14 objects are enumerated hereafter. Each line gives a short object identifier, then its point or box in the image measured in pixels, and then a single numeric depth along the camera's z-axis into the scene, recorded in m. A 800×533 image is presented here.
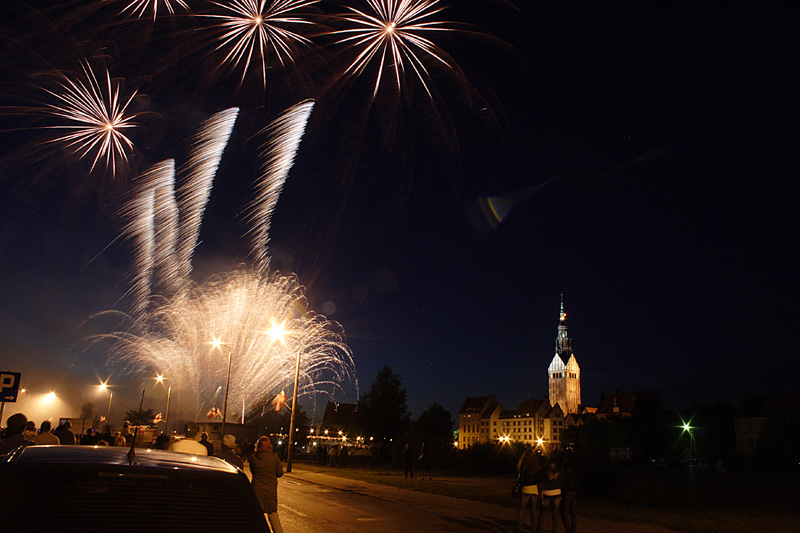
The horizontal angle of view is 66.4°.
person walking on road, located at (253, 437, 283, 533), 8.93
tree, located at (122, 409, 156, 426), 102.38
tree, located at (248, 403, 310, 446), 101.75
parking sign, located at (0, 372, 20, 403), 15.49
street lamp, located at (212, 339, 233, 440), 40.82
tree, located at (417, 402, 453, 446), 81.21
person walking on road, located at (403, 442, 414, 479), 28.36
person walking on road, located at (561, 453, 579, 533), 11.13
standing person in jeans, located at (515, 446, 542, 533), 11.30
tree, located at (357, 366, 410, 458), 71.06
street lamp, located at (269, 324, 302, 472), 34.00
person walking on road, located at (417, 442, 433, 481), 33.56
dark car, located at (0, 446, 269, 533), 3.03
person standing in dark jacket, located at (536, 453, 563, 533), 11.01
